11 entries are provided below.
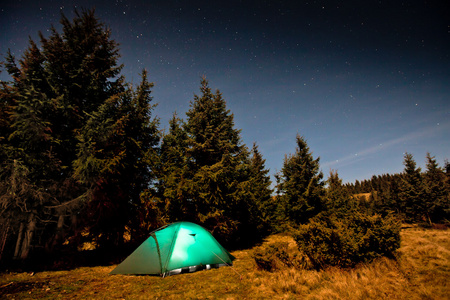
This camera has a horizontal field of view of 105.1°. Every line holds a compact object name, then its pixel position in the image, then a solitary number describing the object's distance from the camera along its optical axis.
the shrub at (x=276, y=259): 6.41
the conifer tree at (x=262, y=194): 15.84
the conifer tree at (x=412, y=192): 25.42
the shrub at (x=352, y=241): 5.78
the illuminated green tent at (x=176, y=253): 6.64
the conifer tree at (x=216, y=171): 10.48
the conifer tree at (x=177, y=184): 10.49
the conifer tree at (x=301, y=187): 16.36
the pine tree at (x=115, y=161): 8.50
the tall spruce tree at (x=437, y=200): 23.95
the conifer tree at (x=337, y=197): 16.54
